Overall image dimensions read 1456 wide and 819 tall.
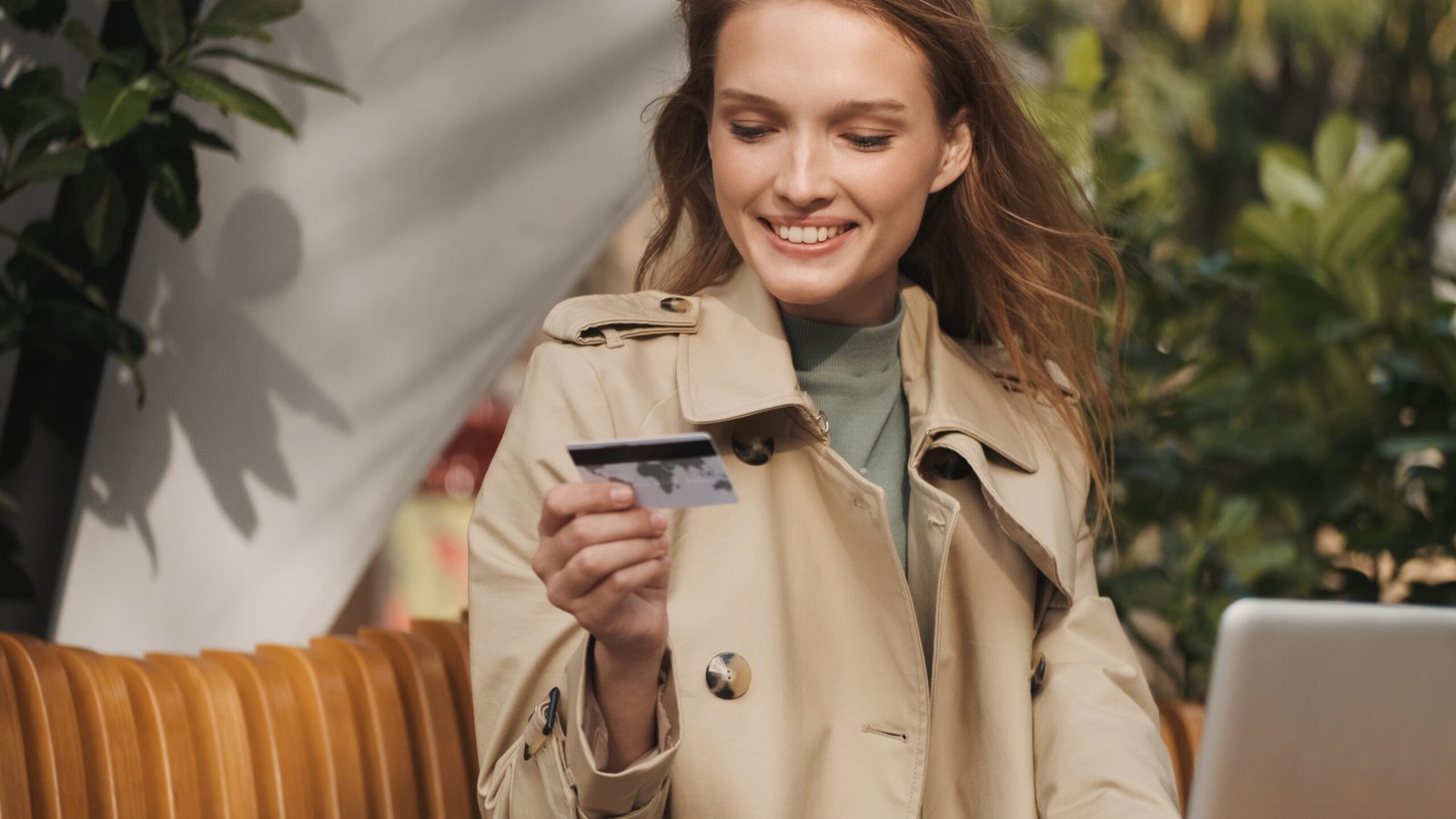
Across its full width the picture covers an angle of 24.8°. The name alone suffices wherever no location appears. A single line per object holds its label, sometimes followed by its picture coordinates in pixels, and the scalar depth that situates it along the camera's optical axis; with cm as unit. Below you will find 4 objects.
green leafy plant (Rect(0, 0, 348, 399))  241
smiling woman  211
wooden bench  216
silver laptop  184
